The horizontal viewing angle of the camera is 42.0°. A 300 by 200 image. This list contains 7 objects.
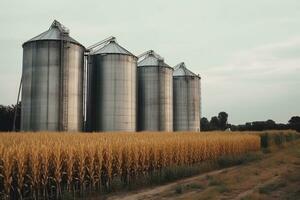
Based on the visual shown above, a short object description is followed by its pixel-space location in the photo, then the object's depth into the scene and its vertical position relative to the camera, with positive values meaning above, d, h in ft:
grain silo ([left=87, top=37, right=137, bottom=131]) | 137.18 +13.87
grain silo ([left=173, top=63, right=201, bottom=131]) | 196.14 +14.89
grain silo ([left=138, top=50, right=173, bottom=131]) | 166.81 +14.17
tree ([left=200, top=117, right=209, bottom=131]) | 363.48 +5.10
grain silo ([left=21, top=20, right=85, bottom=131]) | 120.37 +14.38
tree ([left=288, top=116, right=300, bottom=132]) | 329.36 +1.97
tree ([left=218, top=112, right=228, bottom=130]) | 425.36 +11.43
